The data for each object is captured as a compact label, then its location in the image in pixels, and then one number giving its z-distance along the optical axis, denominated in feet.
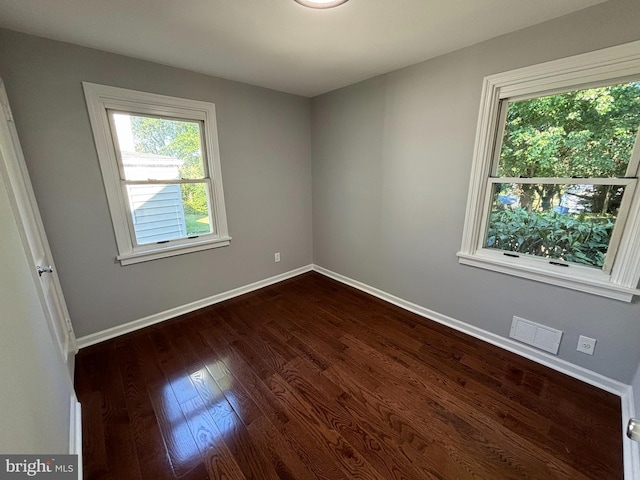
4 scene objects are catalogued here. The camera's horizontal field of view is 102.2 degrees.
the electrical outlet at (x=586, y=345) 5.64
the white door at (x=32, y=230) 4.39
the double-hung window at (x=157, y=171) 6.77
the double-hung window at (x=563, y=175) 5.00
